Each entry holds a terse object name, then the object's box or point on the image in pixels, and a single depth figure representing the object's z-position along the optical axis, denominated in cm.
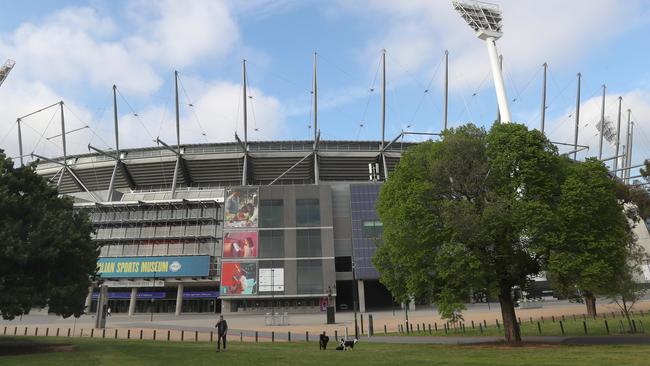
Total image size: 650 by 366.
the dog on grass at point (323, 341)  2181
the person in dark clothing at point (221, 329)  2048
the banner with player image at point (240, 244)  7088
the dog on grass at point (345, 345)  2122
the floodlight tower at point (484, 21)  8865
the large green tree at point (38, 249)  2127
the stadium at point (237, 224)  7025
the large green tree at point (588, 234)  2105
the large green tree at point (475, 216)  2170
